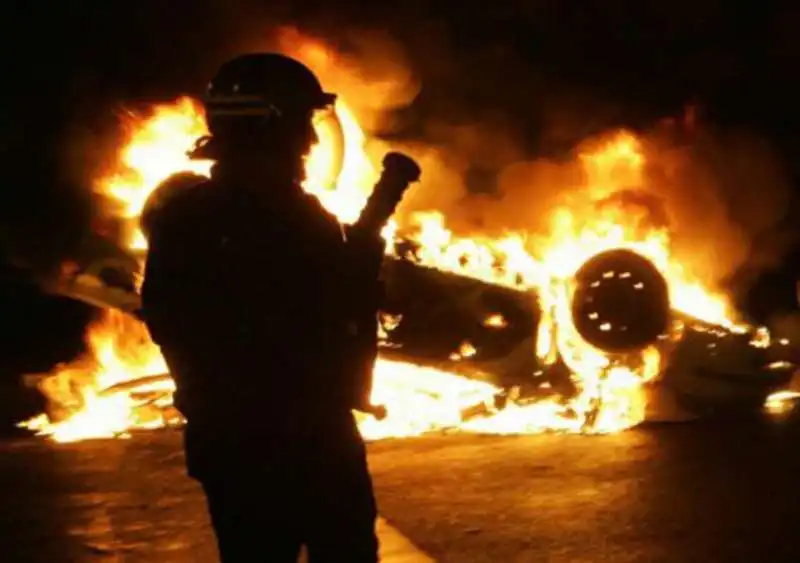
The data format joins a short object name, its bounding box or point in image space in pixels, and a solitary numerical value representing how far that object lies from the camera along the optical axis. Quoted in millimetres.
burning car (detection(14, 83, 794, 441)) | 9266
